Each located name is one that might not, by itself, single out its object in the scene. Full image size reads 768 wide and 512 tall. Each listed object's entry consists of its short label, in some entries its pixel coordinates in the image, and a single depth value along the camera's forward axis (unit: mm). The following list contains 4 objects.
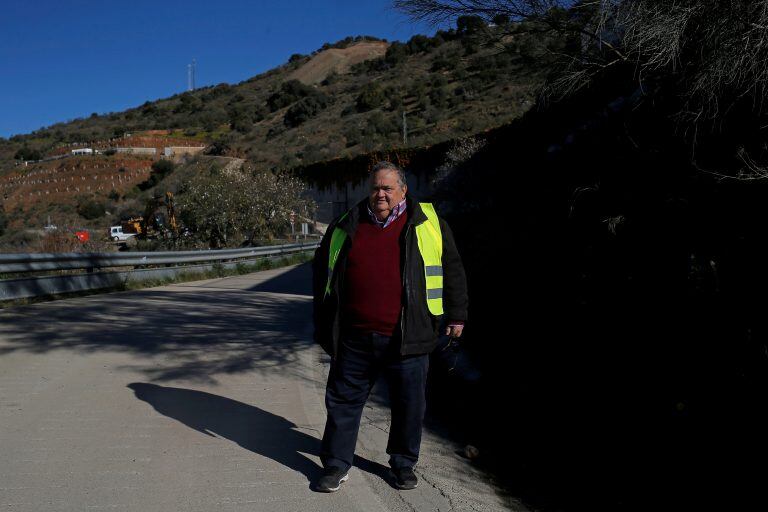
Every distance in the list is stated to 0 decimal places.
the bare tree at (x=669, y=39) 5562
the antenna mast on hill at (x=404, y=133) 39681
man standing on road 4055
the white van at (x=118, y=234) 36125
